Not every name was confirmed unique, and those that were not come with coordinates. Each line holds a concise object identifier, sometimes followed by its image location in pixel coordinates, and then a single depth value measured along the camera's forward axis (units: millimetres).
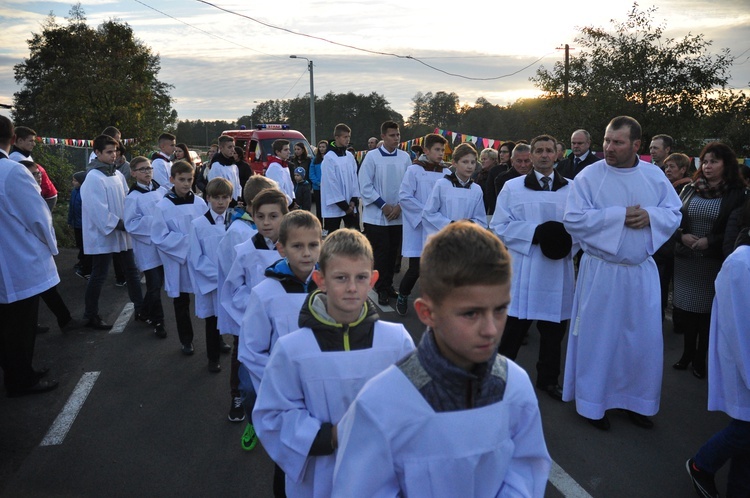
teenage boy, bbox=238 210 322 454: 2943
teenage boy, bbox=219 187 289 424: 3920
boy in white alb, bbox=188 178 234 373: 5270
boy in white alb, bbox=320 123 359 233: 9961
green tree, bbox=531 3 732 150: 15820
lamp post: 38125
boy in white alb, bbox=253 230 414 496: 2273
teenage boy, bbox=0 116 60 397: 5160
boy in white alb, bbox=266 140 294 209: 10430
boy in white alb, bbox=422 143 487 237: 7094
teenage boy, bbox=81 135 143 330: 7055
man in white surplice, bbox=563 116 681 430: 4492
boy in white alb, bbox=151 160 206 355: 6094
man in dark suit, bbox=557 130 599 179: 7887
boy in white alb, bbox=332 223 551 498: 1617
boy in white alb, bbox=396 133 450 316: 8000
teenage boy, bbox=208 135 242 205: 10078
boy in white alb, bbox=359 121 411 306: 8477
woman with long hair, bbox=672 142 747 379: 5570
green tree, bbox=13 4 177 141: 26109
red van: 17902
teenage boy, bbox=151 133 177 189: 10055
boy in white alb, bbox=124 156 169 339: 6777
